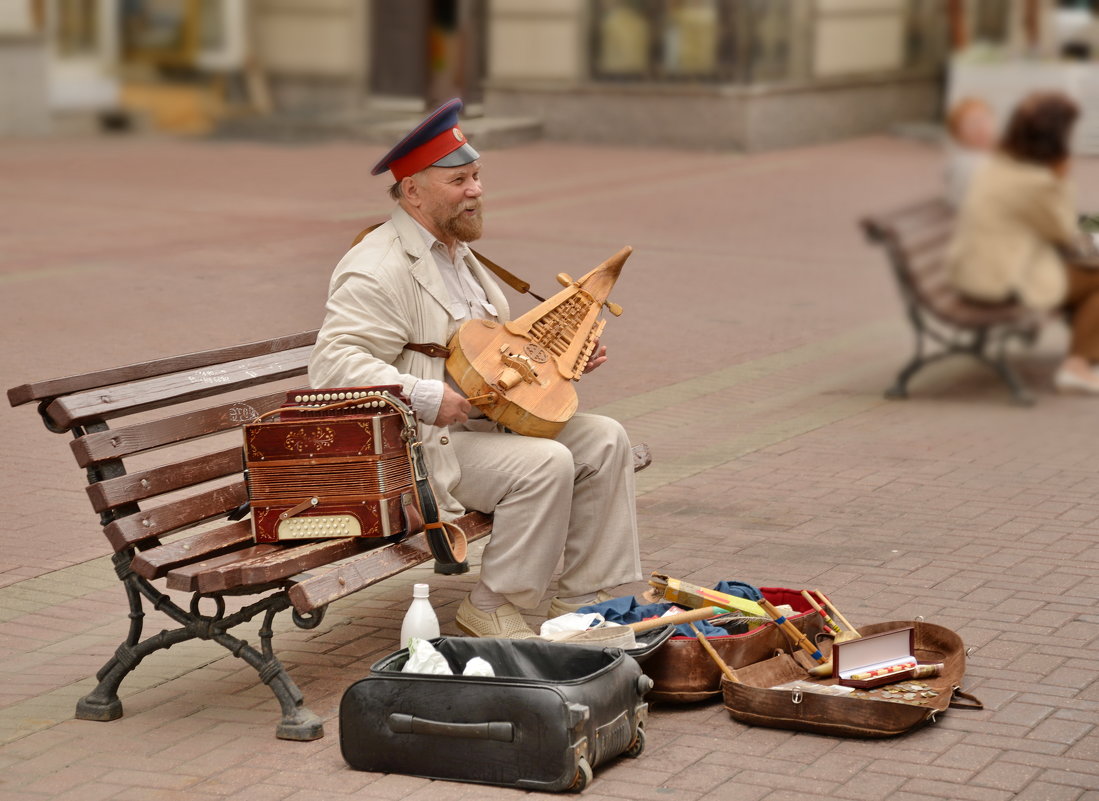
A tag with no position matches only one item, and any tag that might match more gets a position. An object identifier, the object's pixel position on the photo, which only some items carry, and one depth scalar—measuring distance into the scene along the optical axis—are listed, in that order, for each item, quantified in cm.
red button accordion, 868
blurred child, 1669
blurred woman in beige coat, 1645
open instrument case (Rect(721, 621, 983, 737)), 826
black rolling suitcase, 763
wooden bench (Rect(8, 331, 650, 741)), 839
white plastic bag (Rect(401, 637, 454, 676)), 816
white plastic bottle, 879
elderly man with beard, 938
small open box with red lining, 863
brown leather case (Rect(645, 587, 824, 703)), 876
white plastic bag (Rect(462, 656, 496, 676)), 815
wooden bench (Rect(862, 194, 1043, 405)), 1706
